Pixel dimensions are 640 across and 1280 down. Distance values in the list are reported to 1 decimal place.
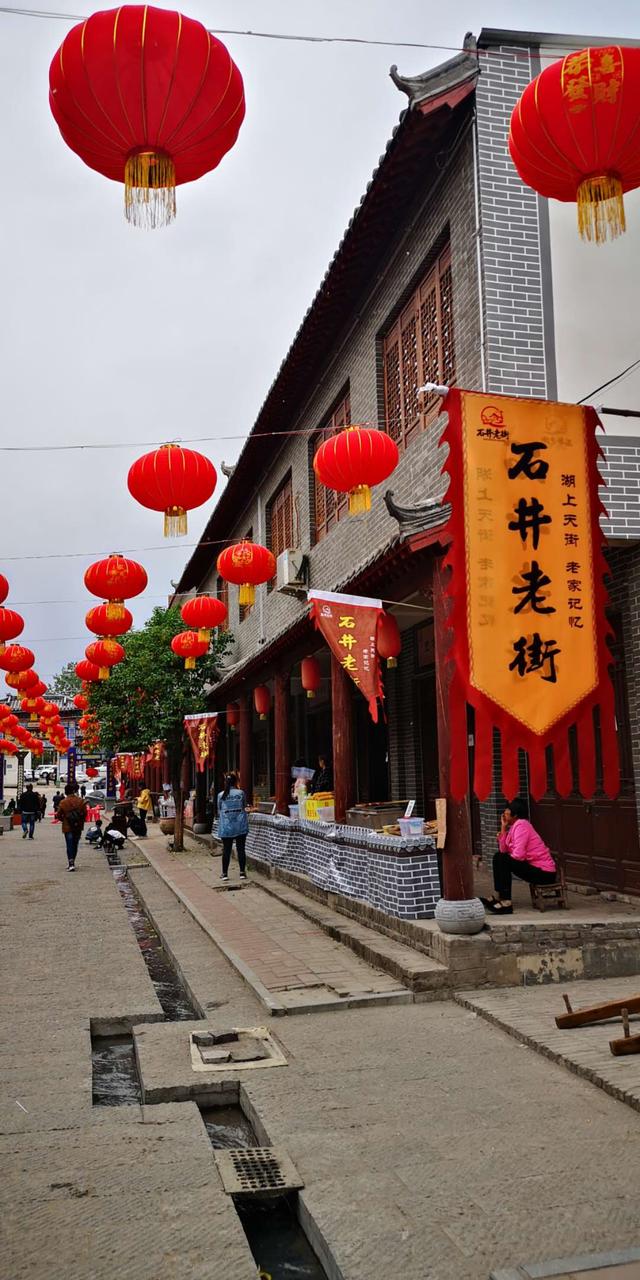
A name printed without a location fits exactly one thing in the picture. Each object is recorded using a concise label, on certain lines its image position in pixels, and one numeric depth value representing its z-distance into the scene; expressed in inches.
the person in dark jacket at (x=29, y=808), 1099.9
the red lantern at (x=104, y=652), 632.4
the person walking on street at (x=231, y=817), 564.4
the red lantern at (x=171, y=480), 353.4
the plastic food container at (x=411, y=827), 352.8
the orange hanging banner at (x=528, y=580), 234.7
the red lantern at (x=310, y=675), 546.3
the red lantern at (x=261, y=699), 684.1
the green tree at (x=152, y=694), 848.3
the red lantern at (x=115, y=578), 487.8
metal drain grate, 165.0
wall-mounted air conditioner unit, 645.9
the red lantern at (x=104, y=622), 543.2
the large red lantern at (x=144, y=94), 170.1
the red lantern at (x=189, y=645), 705.0
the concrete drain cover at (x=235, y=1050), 236.1
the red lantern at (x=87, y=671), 767.7
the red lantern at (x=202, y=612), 625.3
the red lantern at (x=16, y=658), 748.0
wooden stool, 324.8
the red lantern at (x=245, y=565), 510.6
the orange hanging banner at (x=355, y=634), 377.7
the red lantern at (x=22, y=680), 809.5
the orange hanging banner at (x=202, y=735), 783.7
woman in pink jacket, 327.3
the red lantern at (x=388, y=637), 383.2
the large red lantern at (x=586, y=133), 205.3
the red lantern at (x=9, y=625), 569.3
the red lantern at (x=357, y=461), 366.3
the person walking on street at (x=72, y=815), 677.9
